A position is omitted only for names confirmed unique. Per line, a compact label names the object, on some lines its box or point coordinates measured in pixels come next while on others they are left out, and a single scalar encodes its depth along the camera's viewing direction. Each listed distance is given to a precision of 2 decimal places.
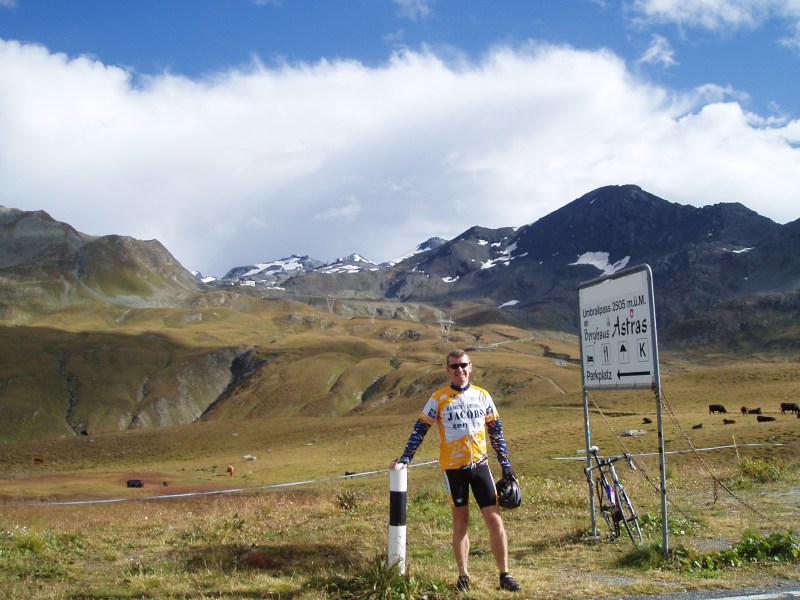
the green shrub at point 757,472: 15.78
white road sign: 8.90
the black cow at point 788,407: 48.79
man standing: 7.23
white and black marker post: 6.99
